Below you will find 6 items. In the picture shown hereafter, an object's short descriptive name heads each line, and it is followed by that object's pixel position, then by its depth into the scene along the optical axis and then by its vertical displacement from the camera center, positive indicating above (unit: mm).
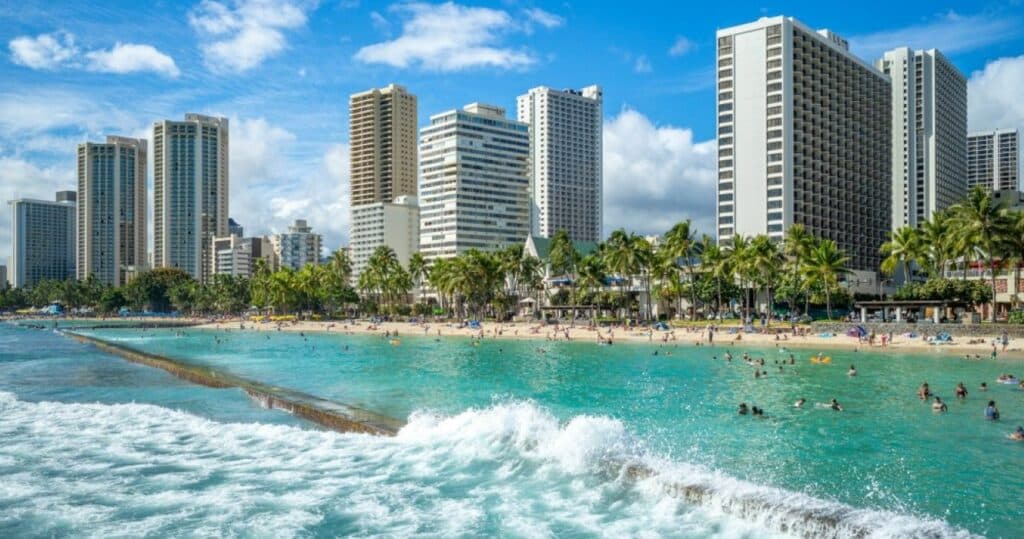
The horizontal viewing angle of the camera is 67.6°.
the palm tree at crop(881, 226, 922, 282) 86125 +3578
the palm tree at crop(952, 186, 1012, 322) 71375 +5070
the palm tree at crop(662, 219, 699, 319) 99375 +4728
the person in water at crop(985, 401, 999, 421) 30484 -5389
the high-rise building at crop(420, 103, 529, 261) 182500 +23488
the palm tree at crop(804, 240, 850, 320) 84750 +1677
